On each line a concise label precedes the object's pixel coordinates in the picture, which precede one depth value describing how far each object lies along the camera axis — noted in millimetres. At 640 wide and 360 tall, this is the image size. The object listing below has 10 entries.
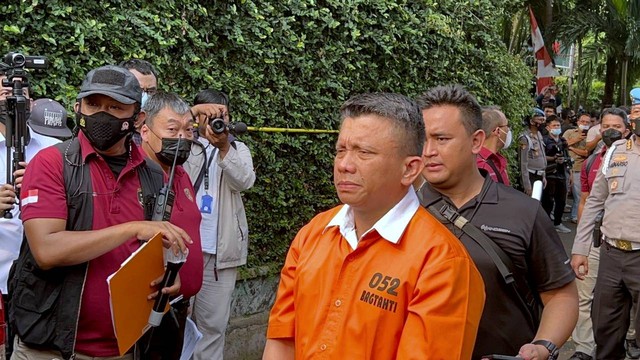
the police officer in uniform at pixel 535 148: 13914
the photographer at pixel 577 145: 15625
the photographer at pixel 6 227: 4598
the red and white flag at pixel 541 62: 17609
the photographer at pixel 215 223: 5812
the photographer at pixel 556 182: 15438
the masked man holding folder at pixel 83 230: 3619
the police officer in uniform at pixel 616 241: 6793
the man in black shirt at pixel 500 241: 3619
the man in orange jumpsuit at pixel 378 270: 2596
